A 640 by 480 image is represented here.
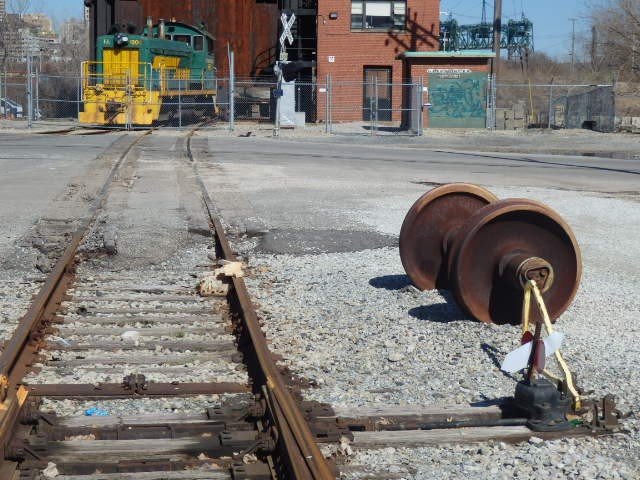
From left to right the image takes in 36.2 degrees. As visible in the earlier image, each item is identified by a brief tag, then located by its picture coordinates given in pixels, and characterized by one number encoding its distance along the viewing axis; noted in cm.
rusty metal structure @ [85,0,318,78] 4669
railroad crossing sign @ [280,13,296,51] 3278
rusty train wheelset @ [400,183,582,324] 694
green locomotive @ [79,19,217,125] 3806
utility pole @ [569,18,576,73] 9025
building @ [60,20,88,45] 8794
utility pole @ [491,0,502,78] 3868
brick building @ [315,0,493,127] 4512
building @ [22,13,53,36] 9809
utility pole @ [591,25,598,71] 6639
